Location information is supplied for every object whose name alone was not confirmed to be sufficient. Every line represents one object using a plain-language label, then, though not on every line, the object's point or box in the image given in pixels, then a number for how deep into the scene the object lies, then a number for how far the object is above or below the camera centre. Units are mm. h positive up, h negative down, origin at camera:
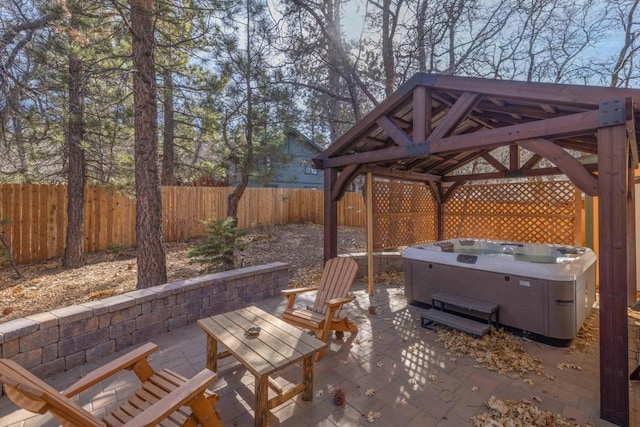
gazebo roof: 2574 +1026
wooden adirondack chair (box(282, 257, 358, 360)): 3051 -984
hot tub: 3334 -872
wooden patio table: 2062 -1001
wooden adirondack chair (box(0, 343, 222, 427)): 1257 -941
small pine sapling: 5289 -584
